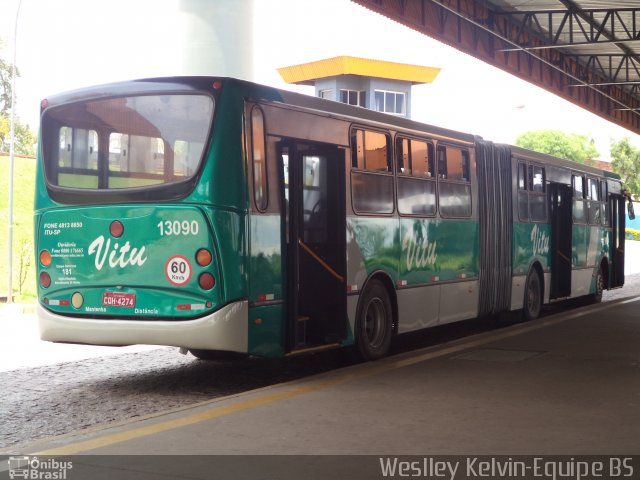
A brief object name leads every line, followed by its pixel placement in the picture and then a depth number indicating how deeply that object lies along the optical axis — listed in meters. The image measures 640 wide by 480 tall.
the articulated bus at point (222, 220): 8.98
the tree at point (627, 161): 97.81
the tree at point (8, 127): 71.50
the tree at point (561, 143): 107.19
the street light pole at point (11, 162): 22.14
